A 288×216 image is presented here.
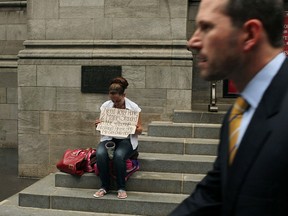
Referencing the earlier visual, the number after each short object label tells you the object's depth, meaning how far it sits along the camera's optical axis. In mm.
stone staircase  5469
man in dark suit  1123
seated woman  5445
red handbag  5873
